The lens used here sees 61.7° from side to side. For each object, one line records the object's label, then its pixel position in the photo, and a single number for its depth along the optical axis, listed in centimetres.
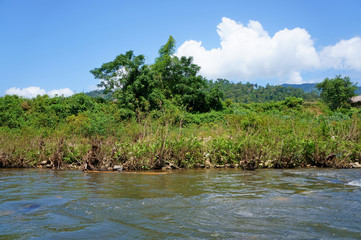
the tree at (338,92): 3925
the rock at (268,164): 1069
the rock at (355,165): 1082
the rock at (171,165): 1041
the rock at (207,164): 1097
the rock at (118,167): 992
